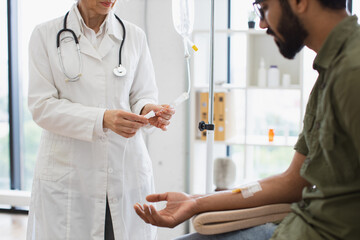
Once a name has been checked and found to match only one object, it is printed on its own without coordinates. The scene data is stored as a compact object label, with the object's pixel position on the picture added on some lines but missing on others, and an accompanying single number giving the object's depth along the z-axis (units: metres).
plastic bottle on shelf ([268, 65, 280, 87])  2.80
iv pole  2.15
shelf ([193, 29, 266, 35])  2.72
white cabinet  2.84
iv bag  2.17
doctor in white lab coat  1.66
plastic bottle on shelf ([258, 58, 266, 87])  2.83
